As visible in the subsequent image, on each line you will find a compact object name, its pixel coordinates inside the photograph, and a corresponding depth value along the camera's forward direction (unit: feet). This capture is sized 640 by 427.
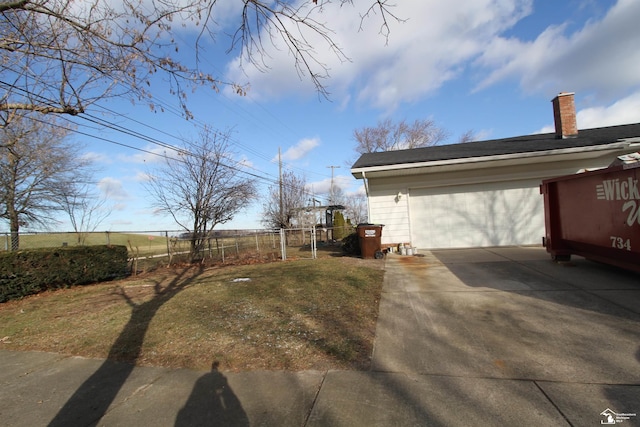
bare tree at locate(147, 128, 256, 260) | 48.75
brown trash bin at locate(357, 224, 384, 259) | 35.70
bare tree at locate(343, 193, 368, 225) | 163.80
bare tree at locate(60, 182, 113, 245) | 41.37
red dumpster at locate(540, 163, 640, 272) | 17.51
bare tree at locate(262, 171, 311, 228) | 105.19
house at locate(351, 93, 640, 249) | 36.17
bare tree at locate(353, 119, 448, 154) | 116.88
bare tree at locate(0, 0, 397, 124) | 13.78
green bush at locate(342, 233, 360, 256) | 40.47
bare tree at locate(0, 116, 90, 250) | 56.21
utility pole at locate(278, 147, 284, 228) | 97.75
